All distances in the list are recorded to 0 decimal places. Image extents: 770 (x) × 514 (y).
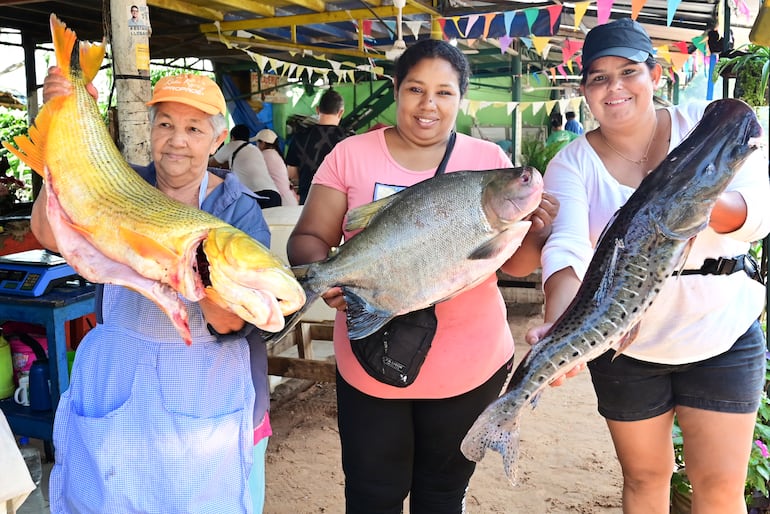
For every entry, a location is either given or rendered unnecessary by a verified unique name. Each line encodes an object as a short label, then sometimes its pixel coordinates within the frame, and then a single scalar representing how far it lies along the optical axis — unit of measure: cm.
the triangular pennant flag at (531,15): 687
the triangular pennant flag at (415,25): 804
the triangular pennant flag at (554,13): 667
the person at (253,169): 702
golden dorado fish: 148
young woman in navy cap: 225
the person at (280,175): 757
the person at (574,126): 1295
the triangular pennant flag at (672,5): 503
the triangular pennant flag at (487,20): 726
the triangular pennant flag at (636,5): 510
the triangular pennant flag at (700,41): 793
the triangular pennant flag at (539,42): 821
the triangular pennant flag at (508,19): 708
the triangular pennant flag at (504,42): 833
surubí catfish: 182
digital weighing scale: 353
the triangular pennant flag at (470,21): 735
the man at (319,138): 697
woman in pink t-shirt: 238
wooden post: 389
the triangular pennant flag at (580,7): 599
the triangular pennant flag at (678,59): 927
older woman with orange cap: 203
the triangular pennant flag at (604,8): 534
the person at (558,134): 1078
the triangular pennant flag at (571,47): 891
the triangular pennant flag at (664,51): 903
